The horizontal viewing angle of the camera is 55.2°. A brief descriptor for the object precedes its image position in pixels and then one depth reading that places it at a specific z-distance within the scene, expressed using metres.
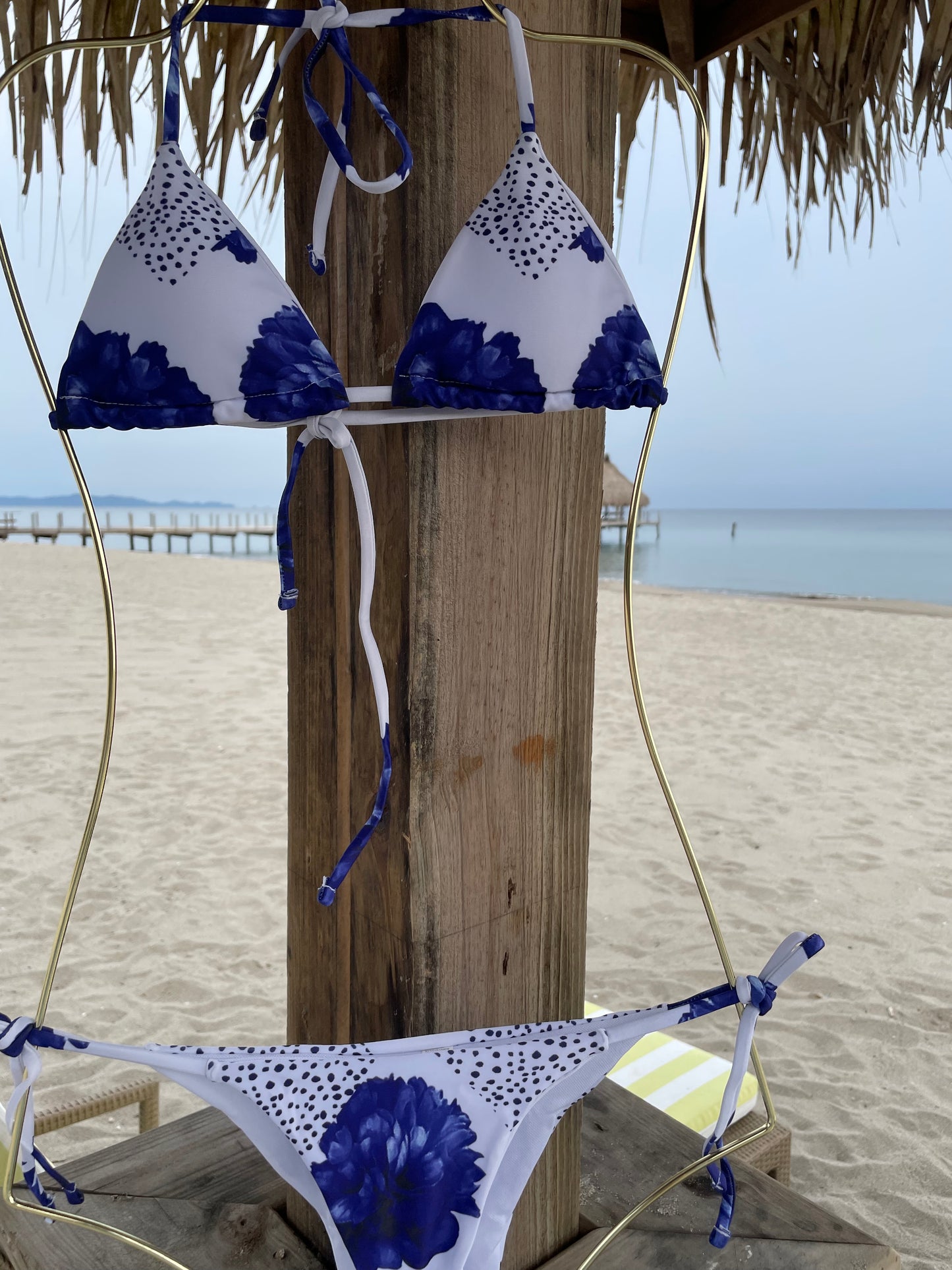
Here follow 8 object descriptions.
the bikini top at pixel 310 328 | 0.69
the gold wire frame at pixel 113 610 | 0.75
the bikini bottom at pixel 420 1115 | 0.80
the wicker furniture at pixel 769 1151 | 1.55
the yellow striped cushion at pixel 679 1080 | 1.78
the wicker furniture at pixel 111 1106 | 1.52
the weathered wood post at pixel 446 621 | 0.82
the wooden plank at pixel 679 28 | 1.50
